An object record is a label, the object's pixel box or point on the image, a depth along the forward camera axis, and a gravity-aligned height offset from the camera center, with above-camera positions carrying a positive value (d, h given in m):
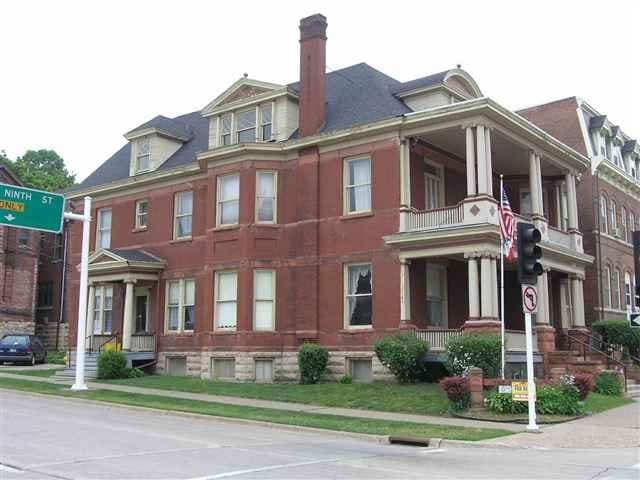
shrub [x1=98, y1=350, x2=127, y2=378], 27.31 -0.86
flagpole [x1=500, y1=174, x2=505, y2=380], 19.19 +0.27
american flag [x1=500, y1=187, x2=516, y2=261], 19.64 +3.19
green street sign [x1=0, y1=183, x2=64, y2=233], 20.69 +3.89
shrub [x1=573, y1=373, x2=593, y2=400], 18.98 -1.03
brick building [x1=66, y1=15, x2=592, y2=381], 23.72 +4.15
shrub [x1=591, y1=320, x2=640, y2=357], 28.55 +0.47
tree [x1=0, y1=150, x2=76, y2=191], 64.25 +16.95
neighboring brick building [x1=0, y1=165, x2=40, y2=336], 45.88 +4.16
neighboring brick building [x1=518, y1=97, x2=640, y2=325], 33.50 +7.25
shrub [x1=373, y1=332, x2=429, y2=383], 21.98 -0.31
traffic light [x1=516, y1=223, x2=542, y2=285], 15.32 +1.90
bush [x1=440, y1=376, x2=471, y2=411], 17.73 -1.14
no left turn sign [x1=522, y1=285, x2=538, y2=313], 15.60 +1.00
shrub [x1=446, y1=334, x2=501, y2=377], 20.53 -0.28
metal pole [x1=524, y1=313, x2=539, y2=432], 15.15 -0.85
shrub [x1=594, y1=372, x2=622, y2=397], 22.04 -1.22
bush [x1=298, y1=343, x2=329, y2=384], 24.52 -0.63
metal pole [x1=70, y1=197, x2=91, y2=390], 23.03 +0.93
